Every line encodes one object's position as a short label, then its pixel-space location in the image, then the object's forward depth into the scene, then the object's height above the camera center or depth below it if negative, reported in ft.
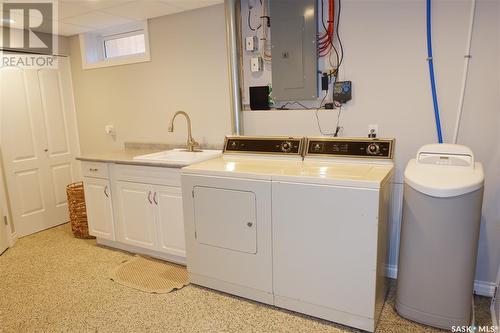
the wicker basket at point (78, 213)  11.61 -3.40
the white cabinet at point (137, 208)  9.02 -2.75
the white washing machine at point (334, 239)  6.10 -2.53
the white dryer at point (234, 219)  7.09 -2.41
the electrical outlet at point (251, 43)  9.21 +1.88
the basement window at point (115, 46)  11.74 +2.62
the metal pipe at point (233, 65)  9.07 +1.31
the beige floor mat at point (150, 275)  8.35 -4.32
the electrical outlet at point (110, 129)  12.83 -0.57
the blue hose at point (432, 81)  7.20 +0.54
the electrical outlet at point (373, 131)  8.11 -0.58
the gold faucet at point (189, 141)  10.36 -0.89
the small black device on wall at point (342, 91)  8.09 +0.42
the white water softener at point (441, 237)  5.87 -2.41
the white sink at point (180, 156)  8.89 -1.26
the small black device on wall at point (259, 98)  9.35 +0.36
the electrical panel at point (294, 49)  8.32 +1.58
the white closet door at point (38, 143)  11.62 -0.99
